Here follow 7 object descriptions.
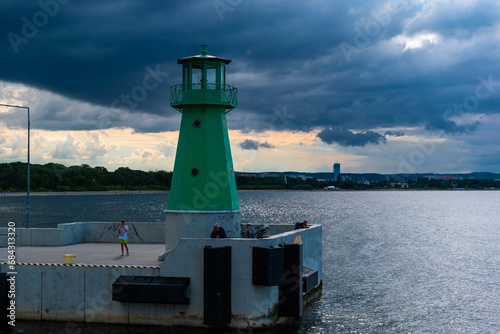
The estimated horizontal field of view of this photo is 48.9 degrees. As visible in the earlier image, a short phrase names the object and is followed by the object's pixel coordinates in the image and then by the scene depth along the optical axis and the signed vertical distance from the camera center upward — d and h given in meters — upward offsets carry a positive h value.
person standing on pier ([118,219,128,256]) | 23.88 -2.35
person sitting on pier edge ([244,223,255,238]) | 22.45 -2.13
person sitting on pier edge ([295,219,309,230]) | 26.14 -2.10
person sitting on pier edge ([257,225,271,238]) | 21.43 -2.08
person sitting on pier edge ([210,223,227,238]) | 20.27 -1.93
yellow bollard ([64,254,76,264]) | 20.47 -2.96
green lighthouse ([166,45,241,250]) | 23.09 +0.97
